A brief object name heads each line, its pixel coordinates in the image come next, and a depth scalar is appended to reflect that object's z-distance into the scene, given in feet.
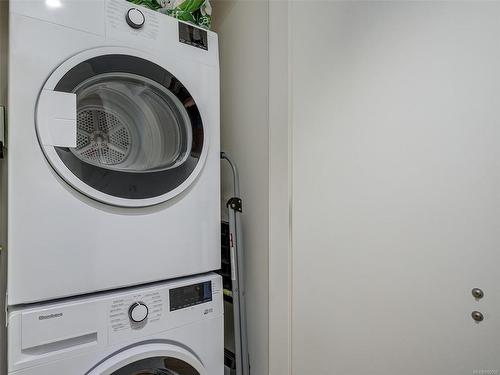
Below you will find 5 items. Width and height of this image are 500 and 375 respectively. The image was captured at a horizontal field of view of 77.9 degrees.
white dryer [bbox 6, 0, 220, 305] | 2.89
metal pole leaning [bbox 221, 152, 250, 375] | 4.37
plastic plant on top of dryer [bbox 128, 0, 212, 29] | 4.18
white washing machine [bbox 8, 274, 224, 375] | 2.83
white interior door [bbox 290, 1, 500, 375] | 2.71
